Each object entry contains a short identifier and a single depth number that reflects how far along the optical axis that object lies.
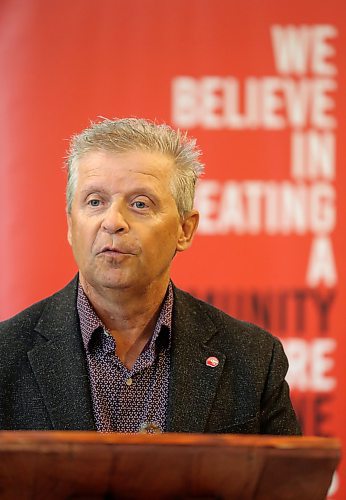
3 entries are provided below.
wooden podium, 3.47
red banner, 5.43
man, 4.25
